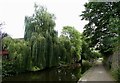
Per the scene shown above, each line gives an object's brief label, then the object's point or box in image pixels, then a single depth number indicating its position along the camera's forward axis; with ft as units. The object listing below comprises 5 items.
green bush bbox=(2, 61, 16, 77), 27.50
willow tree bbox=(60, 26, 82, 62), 44.22
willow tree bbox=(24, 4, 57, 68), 27.51
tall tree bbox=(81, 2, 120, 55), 23.69
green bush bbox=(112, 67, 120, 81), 13.29
